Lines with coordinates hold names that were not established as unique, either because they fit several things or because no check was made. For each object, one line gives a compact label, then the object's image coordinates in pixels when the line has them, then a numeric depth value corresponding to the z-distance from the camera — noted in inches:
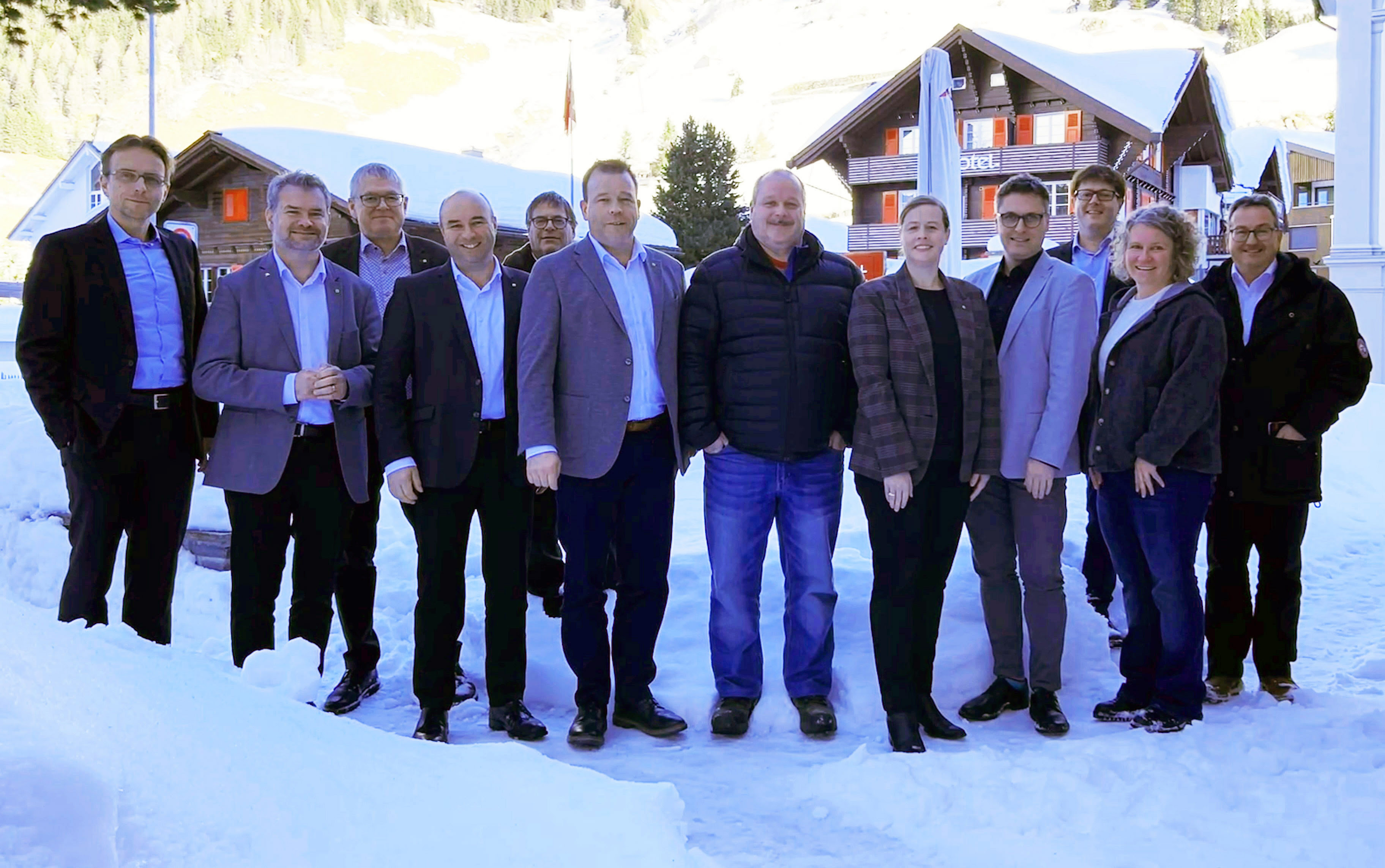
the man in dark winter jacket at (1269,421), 170.6
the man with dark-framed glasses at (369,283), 183.3
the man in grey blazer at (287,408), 156.9
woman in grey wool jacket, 158.7
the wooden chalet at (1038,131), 967.0
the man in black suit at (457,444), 159.0
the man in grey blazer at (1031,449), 164.4
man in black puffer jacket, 163.8
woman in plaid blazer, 158.1
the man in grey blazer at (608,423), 161.3
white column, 446.0
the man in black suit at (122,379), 150.6
